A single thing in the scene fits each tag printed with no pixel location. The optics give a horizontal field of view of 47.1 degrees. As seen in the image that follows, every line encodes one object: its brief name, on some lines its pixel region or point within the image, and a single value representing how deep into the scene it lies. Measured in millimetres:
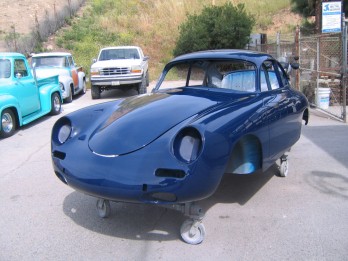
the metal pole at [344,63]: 8336
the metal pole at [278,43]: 12961
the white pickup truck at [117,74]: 13648
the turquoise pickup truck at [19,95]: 8516
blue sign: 11844
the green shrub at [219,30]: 19891
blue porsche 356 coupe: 3164
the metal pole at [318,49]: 9891
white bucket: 10211
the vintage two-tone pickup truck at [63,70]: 13492
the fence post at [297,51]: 11439
